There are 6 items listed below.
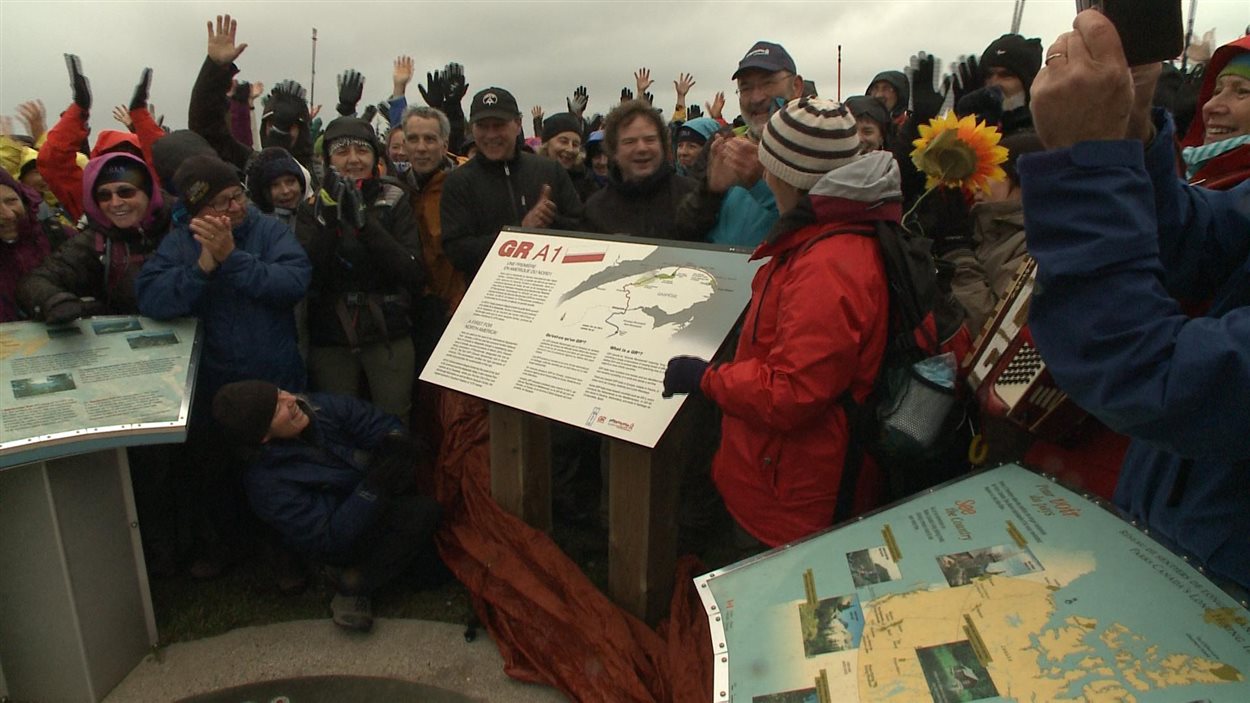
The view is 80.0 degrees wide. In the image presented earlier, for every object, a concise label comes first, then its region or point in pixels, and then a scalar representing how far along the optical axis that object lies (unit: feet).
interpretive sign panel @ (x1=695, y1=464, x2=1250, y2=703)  3.78
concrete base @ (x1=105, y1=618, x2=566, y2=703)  10.61
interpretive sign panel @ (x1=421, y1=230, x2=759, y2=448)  8.86
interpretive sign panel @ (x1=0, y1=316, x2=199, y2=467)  9.64
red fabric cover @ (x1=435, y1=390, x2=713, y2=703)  9.33
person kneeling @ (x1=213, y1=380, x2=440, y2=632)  11.20
